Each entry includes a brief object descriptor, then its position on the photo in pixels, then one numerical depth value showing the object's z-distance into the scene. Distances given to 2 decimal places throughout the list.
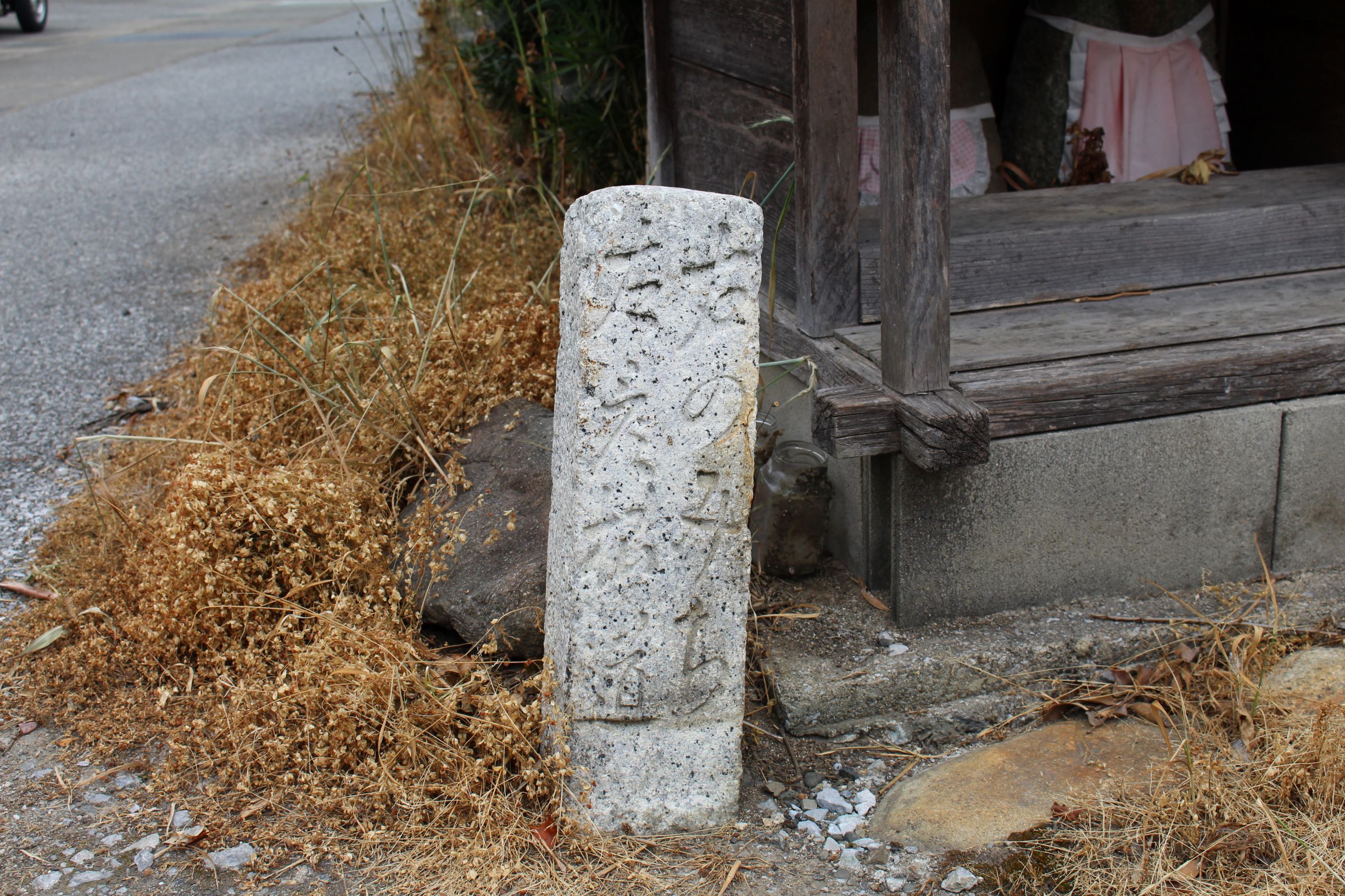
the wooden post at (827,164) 2.77
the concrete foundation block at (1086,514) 2.67
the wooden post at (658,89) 3.97
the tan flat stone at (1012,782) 2.30
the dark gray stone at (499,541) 2.69
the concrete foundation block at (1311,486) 2.79
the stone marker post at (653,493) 2.01
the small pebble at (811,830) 2.32
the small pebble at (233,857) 2.23
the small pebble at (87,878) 2.19
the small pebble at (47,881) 2.18
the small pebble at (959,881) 2.15
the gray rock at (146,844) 2.28
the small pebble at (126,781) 2.47
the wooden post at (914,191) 2.33
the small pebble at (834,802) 2.40
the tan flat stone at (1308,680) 2.50
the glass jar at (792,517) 2.89
